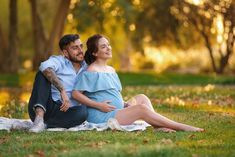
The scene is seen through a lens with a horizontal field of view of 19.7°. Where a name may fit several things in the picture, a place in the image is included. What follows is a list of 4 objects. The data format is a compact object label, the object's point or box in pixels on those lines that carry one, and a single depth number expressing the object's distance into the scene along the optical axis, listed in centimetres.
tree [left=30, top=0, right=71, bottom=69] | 2539
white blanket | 983
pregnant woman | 995
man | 995
